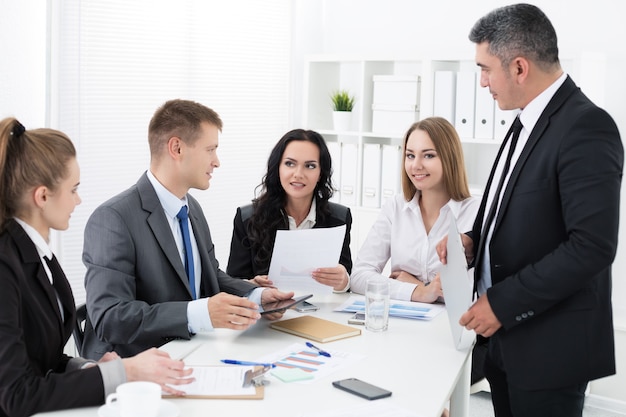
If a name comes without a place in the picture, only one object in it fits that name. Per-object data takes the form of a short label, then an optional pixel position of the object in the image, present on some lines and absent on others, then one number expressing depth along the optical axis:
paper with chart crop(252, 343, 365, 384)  1.88
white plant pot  4.49
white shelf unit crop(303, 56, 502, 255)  4.14
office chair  2.29
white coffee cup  1.41
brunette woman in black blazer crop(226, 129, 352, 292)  3.01
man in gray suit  2.06
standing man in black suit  1.83
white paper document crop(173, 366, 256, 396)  1.67
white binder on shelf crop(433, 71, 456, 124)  3.99
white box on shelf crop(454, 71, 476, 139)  3.93
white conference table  1.62
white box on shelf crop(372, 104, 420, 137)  4.20
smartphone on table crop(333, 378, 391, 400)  1.70
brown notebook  2.15
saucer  1.47
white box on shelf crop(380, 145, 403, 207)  4.20
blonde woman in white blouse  2.88
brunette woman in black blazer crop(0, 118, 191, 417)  1.51
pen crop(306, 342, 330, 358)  1.99
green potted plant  4.50
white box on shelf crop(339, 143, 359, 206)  4.34
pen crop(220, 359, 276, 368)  1.87
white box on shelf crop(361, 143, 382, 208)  4.27
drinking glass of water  2.27
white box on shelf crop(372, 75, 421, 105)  4.14
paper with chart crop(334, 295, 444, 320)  2.45
